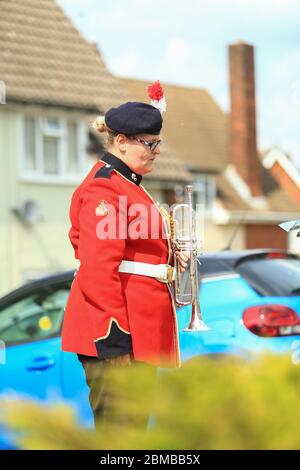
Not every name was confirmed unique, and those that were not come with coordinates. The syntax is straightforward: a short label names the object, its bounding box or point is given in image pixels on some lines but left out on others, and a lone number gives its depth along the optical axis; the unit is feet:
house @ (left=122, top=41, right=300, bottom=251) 200.13
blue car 35.83
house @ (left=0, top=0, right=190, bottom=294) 131.64
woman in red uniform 24.16
